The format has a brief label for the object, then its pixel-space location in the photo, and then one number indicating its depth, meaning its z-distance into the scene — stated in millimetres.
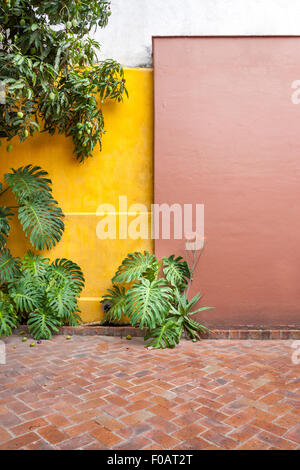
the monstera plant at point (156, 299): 3395
